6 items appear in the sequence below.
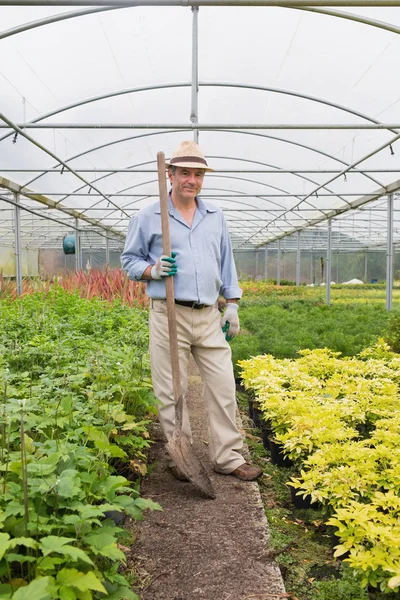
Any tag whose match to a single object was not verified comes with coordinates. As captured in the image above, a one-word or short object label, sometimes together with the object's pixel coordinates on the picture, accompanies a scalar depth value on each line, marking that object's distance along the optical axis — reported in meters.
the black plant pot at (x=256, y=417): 4.14
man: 2.96
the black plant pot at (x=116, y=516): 2.22
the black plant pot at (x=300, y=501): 2.73
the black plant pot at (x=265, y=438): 3.72
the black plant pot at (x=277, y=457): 3.37
